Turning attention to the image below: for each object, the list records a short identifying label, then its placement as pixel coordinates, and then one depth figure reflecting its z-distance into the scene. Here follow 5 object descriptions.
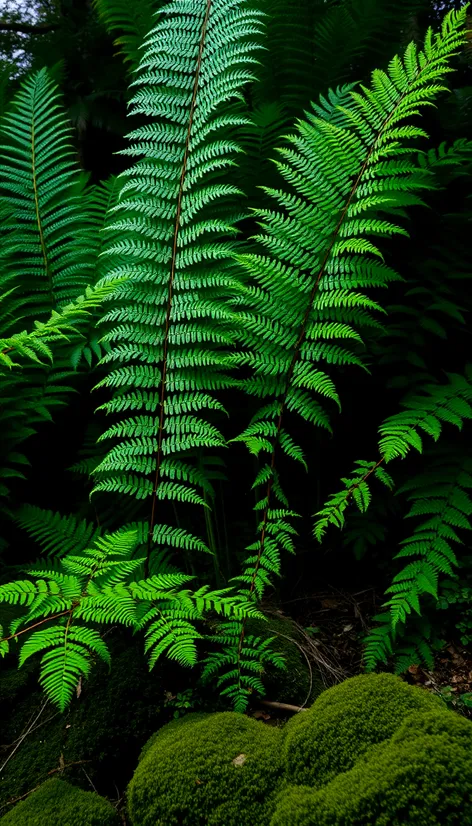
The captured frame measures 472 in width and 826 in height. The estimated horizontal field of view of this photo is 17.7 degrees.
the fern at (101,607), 1.59
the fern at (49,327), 1.72
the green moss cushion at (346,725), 1.56
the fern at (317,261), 1.74
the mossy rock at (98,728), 1.68
